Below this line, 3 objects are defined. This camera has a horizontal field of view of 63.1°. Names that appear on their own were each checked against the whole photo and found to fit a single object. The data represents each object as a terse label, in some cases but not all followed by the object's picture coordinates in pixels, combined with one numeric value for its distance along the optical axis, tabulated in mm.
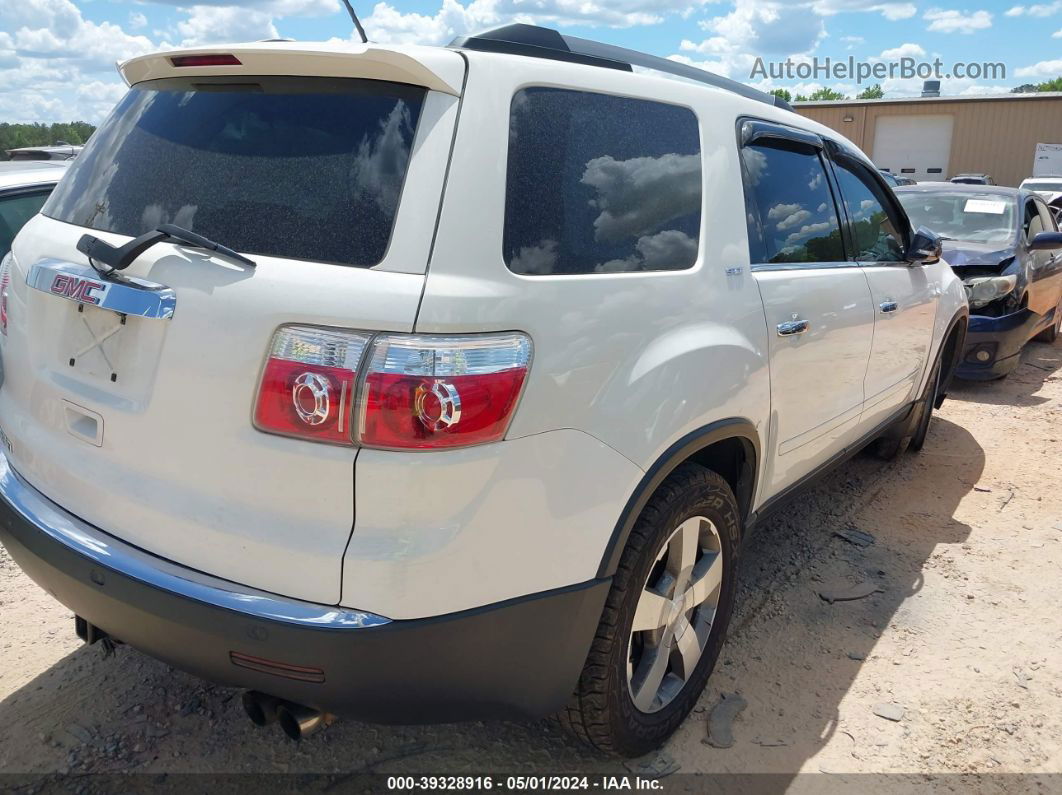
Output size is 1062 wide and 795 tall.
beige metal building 34625
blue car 7004
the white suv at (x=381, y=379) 1759
